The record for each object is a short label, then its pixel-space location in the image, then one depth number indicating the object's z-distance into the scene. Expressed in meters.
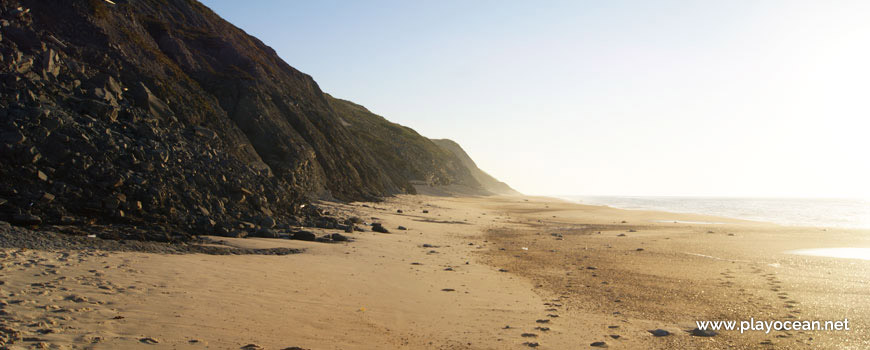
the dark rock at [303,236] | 14.59
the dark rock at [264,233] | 14.05
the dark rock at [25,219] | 10.21
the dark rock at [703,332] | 7.29
